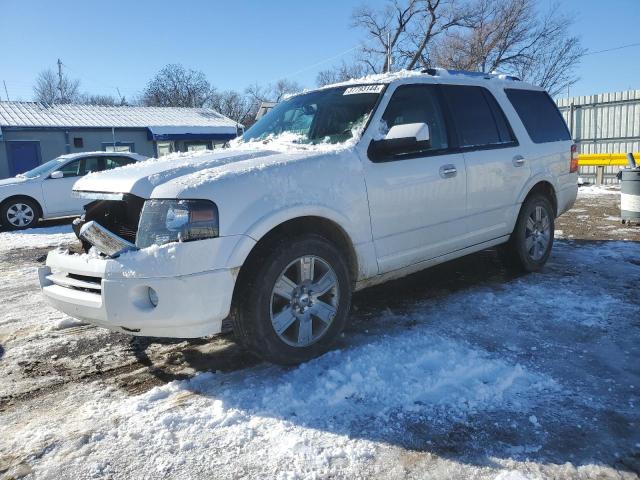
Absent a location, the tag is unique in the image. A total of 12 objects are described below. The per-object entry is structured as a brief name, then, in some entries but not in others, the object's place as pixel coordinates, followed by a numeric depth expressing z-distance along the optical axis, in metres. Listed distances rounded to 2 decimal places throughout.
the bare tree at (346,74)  38.56
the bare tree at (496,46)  31.05
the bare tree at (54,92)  58.69
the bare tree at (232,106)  53.83
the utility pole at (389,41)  34.25
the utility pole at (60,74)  58.64
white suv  2.77
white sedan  10.29
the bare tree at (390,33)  34.41
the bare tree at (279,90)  53.53
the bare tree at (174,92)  52.44
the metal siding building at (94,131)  21.58
